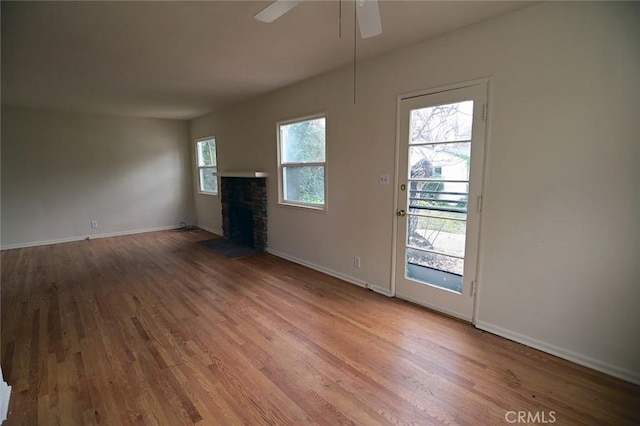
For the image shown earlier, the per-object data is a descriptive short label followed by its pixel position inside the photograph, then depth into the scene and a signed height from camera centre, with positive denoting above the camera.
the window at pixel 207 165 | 6.50 +0.16
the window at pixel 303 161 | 3.96 +0.15
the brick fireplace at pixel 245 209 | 5.03 -0.65
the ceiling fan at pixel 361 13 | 1.62 +0.87
